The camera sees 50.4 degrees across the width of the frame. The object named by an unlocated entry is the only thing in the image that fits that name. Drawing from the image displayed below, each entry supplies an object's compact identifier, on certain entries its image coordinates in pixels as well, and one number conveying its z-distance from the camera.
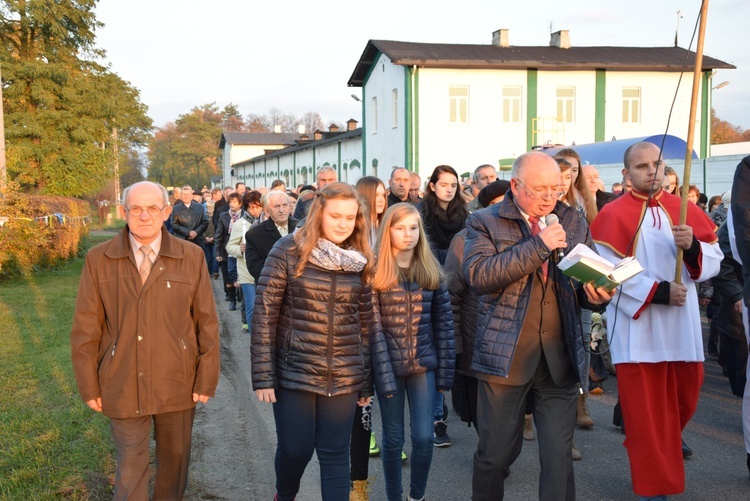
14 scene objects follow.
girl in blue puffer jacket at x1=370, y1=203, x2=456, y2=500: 4.77
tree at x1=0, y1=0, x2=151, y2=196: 28.80
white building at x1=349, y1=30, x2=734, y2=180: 33.69
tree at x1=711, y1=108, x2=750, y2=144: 72.28
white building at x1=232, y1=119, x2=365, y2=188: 42.41
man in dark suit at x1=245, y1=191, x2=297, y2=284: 8.00
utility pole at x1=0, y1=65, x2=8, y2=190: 14.98
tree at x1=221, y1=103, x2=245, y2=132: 113.62
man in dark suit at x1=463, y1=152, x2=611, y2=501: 4.10
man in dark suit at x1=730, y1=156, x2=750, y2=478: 4.84
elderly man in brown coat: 4.17
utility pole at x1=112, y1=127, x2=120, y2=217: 32.93
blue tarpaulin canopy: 20.78
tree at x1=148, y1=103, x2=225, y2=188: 96.25
